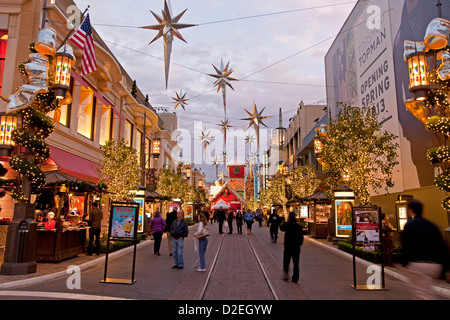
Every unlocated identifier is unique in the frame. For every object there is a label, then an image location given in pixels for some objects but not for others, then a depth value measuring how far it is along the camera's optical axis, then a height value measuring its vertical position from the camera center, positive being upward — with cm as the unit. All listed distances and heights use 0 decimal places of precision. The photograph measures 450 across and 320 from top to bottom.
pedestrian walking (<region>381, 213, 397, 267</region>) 1120 -94
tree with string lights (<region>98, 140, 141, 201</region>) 1806 +229
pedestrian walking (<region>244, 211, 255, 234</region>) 2641 -38
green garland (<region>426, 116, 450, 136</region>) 923 +254
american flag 1366 +692
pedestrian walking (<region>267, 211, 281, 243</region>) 1952 -57
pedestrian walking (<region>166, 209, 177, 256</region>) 1430 -23
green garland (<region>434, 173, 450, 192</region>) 888 +91
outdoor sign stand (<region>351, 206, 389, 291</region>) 867 -29
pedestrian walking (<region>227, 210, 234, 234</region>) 2763 -49
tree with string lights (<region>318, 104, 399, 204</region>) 1581 +322
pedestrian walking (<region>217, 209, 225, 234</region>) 2731 -24
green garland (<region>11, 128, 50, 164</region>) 976 +207
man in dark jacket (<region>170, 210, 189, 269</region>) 1039 -69
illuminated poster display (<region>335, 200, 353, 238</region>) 1836 -17
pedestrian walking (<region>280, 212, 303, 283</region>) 870 -77
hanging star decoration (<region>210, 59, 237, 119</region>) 2088 +852
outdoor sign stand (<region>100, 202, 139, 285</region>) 896 -23
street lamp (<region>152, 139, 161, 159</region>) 2941 +603
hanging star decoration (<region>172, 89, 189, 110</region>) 2993 +1018
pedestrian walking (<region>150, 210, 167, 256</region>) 1377 -59
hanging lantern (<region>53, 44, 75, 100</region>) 1052 +458
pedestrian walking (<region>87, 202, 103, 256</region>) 1287 -49
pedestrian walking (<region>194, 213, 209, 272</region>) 1032 -68
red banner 10156 +1275
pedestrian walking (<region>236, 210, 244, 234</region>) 2762 -44
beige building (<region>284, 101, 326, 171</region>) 5138 +1450
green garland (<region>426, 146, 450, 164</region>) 911 +169
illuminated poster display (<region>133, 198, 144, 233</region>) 2005 -15
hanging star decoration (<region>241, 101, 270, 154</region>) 2806 +808
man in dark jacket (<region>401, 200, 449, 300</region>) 459 -55
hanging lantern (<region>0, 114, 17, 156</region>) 1123 +274
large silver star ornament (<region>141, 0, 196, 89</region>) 1297 +735
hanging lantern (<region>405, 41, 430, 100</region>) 1012 +428
